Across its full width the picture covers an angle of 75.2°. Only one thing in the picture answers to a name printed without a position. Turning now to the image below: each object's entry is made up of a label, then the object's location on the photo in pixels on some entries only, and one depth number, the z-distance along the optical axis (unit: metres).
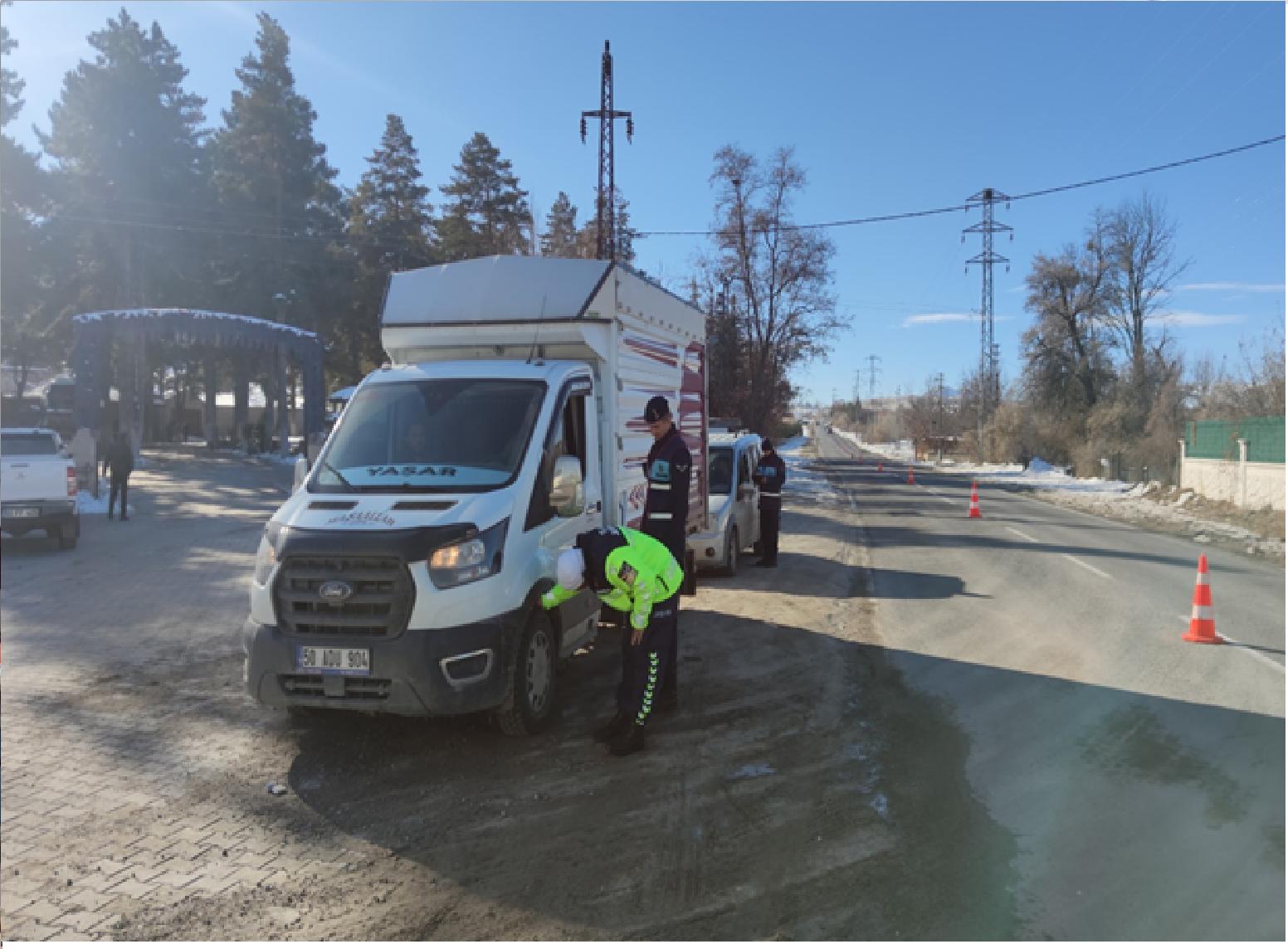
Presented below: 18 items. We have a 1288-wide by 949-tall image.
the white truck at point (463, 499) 4.81
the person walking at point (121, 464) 17.09
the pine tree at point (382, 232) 41.00
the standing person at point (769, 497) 12.38
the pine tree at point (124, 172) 32.19
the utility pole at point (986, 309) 49.22
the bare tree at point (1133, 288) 48.22
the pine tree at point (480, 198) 42.41
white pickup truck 12.89
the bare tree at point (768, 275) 31.25
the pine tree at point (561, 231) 33.12
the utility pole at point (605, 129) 28.38
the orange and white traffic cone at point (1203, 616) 8.21
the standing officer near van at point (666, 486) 6.06
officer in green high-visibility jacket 5.07
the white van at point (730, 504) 11.47
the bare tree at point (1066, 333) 50.56
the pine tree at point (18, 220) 27.22
